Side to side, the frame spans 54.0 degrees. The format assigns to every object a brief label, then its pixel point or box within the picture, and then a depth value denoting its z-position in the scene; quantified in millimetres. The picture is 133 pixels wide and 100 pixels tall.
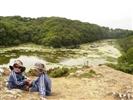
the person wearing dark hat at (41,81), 4390
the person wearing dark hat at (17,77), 4469
